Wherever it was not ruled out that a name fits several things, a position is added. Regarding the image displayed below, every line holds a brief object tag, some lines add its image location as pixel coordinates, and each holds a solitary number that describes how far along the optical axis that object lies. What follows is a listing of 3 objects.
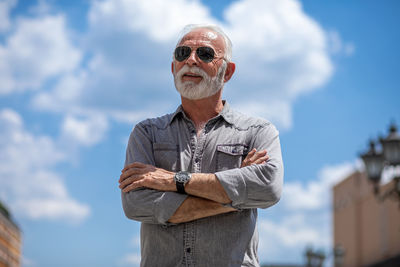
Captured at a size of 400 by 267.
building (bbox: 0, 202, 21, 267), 62.78
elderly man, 3.40
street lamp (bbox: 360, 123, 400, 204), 11.92
